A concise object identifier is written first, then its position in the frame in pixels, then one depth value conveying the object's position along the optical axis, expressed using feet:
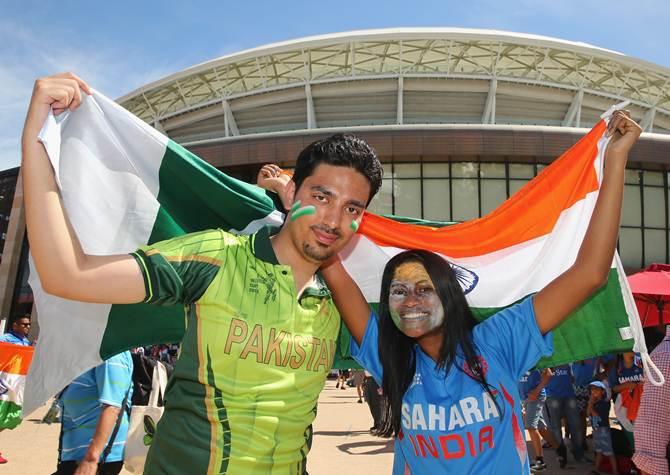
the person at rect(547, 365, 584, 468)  30.60
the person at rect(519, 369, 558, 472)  29.86
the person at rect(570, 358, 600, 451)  31.73
